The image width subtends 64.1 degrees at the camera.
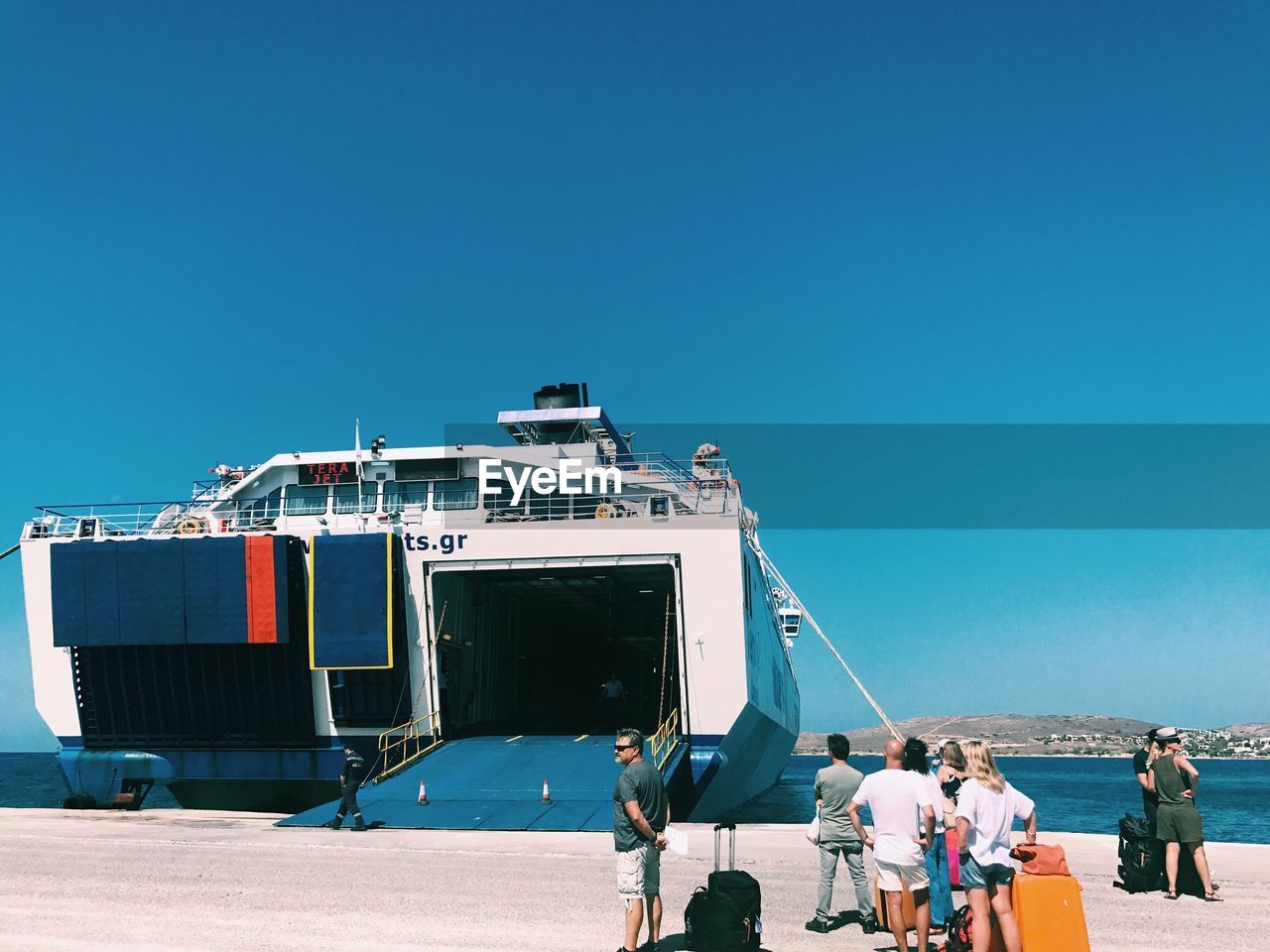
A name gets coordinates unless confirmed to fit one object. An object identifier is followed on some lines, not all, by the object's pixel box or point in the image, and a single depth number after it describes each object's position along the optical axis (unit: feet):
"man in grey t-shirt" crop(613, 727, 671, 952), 24.52
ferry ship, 70.59
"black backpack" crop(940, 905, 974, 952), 24.38
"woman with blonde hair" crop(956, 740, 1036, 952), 23.04
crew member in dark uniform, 52.26
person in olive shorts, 33.42
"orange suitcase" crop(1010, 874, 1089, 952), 22.89
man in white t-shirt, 24.34
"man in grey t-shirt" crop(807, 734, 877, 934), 29.40
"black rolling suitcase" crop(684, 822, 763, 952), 25.40
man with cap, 34.83
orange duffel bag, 23.58
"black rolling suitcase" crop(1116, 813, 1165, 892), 34.86
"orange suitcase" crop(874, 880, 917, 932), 24.39
